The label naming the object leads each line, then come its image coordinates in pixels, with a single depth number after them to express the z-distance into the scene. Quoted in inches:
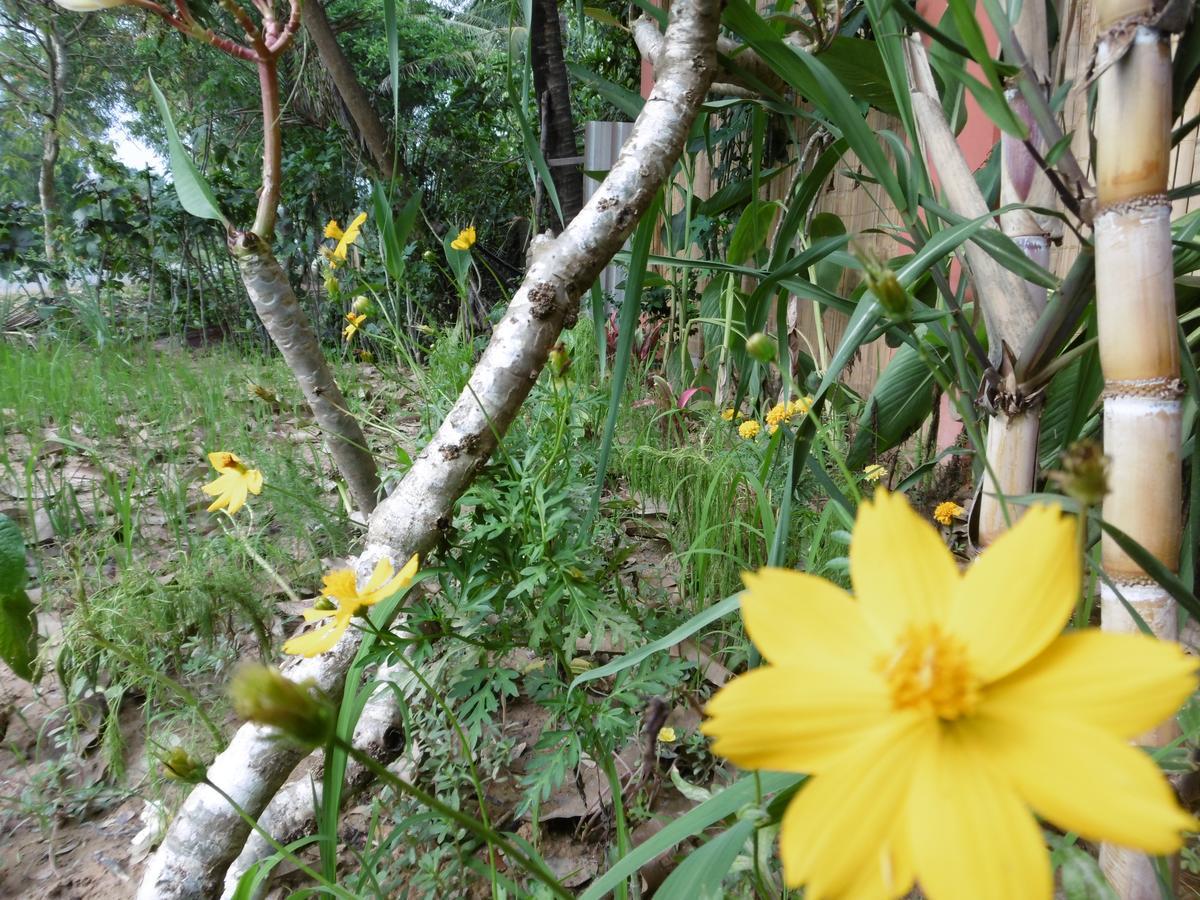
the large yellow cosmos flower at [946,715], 5.7
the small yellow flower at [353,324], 41.1
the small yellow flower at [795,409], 36.5
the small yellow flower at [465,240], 42.3
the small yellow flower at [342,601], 15.6
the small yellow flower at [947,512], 34.7
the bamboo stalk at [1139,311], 10.8
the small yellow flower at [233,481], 31.7
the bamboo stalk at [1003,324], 15.2
